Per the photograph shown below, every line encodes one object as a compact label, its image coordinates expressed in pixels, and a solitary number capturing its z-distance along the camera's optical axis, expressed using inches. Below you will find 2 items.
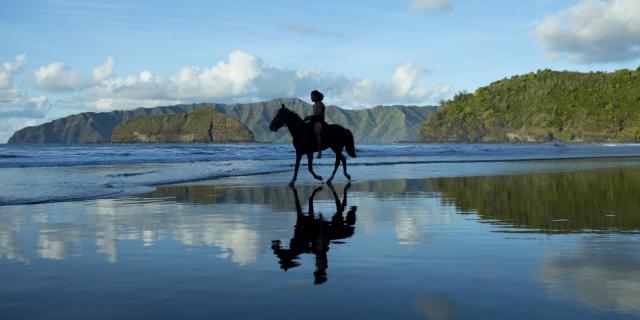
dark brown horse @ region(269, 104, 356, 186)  738.2
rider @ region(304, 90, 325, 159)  737.6
